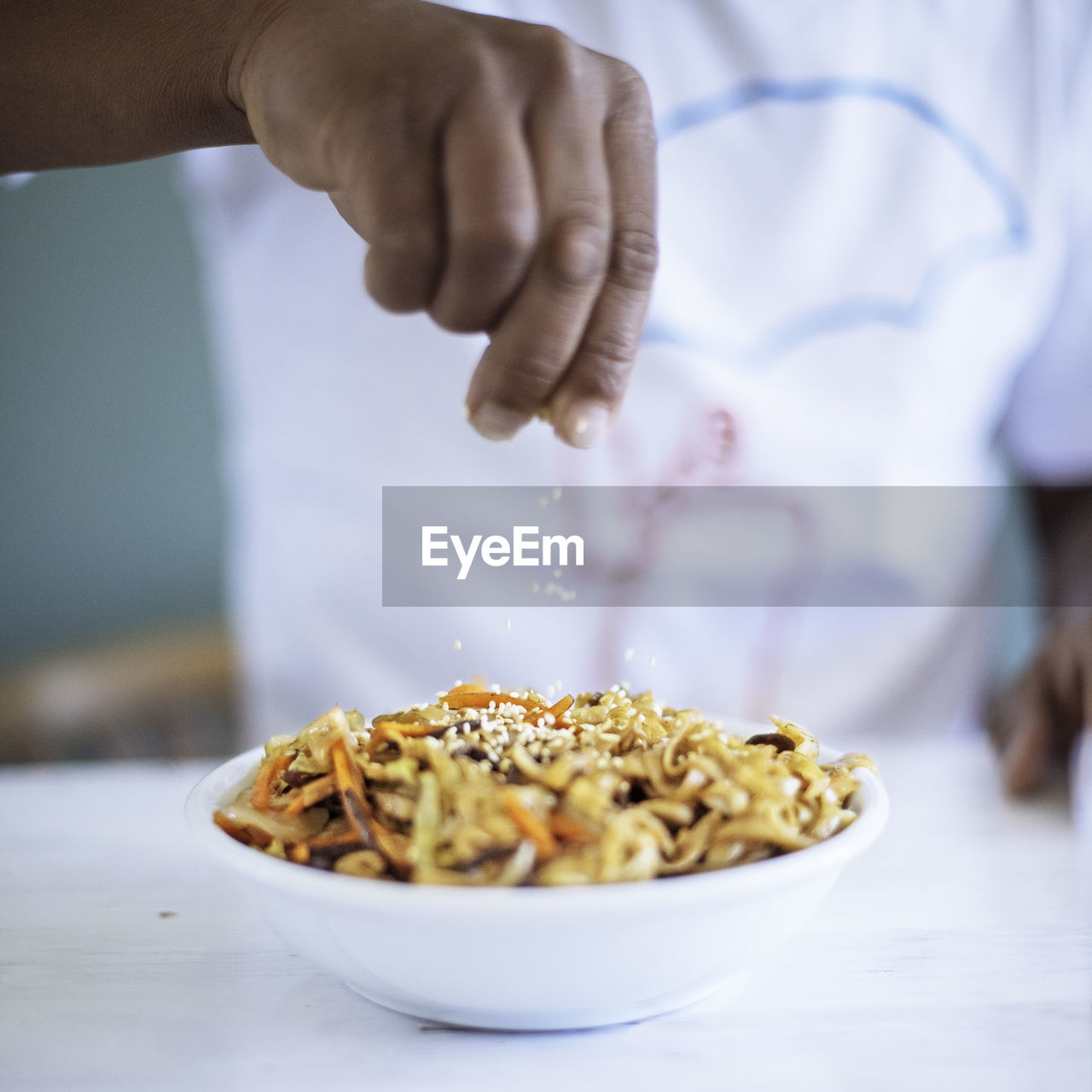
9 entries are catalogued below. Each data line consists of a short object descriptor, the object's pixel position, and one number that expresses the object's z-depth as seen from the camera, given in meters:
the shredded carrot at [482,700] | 0.73
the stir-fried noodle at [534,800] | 0.49
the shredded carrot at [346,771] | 0.56
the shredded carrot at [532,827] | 0.50
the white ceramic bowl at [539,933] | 0.45
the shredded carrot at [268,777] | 0.61
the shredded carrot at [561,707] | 0.73
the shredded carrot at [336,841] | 0.53
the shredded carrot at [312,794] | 0.58
